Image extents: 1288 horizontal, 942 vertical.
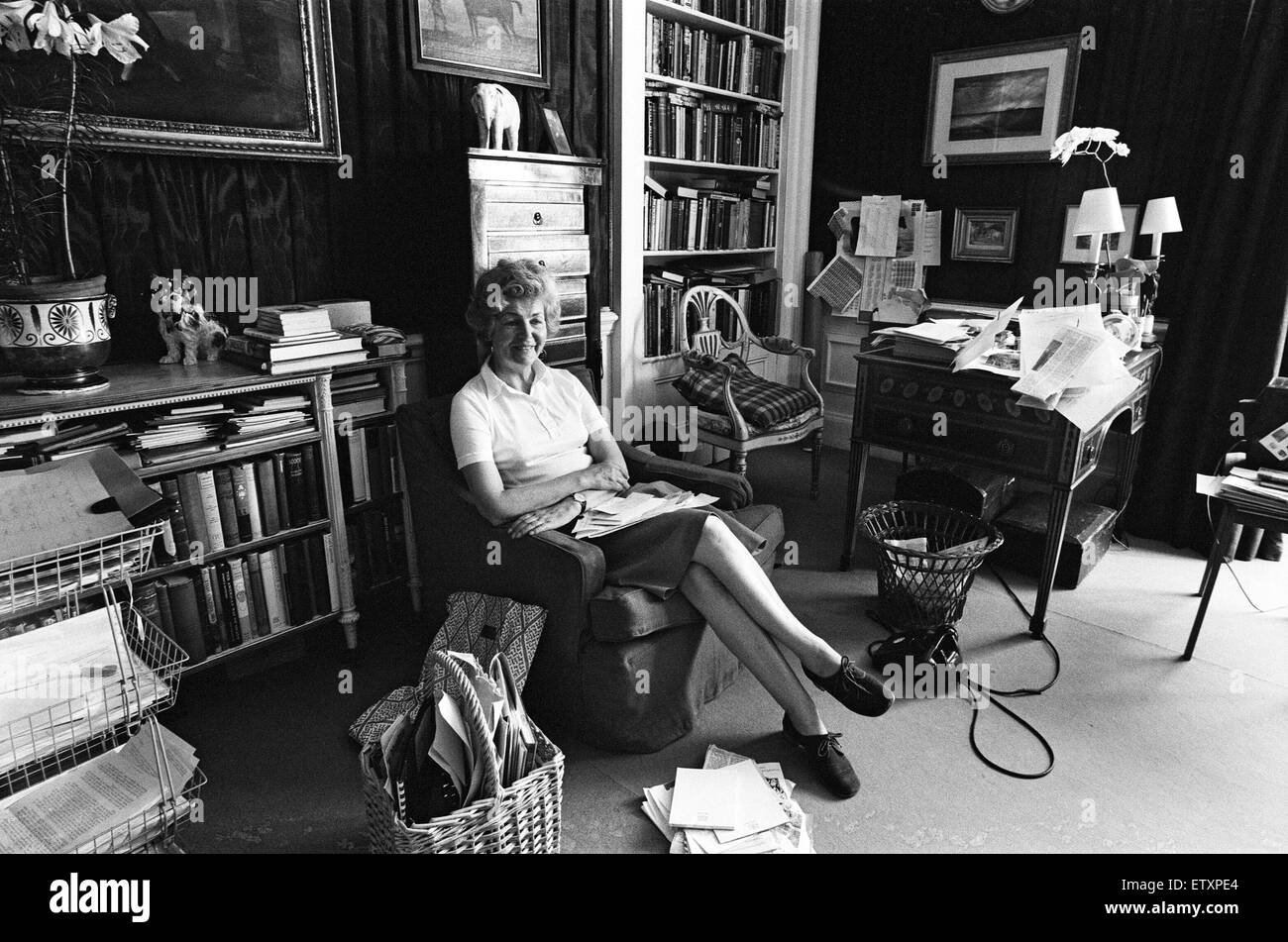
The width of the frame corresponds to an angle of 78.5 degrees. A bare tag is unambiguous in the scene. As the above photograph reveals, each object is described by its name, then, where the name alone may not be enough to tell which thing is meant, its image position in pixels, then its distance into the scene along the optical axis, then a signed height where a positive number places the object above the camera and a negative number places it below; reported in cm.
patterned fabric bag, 203 -100
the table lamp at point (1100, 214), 287 +13
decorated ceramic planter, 175 -19
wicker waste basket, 248 -97
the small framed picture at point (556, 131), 293 +42
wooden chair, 341 -70
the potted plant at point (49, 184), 175 +14
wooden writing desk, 252 -58
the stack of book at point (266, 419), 212 -46
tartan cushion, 349 -64
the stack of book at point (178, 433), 196 -46
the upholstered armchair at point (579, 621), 194 -90
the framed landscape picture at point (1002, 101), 355 +68
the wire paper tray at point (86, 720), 138 -83
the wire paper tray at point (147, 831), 148 -109
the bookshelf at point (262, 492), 199 -68
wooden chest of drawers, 262 +9
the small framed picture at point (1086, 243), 344 +4
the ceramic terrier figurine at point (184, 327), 221 -22
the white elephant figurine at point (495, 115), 263 +43
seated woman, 198 -67
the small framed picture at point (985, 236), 380 +7
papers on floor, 171 -123
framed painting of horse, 267 +72
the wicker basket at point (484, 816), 146 -105
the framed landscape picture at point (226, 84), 209 +44
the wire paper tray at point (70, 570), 130 -54
